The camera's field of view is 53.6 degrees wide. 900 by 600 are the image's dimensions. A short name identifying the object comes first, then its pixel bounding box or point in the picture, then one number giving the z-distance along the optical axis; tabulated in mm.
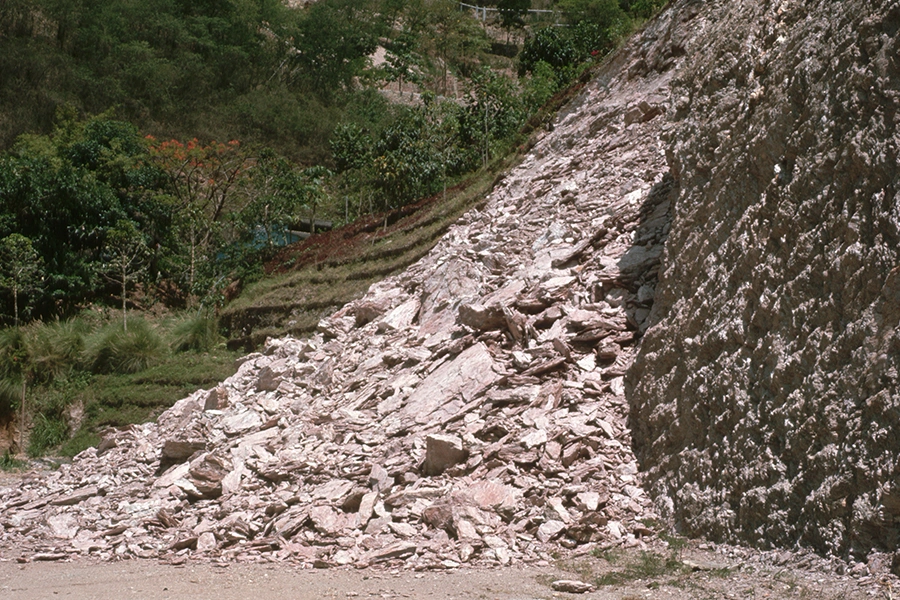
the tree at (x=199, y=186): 23000
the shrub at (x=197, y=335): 17594
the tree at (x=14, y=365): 16234
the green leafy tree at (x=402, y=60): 42406
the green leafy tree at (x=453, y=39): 47031
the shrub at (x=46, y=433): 15109
